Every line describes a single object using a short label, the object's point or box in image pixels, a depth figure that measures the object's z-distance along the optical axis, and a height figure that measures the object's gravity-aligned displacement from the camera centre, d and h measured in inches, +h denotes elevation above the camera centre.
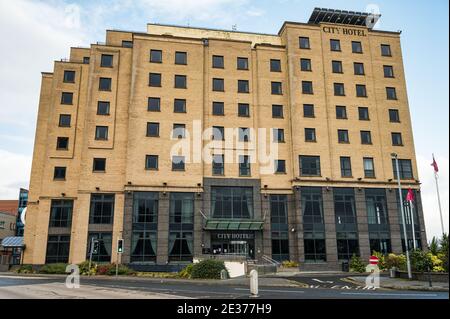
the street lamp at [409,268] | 1124.3 -55.9
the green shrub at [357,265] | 1508.4 -59.8
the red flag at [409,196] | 1241.6 +171.1
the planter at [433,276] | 1018.8 -73.8
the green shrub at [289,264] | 1517.0 -53.6
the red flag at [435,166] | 1204.4 +259.1
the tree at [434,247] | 1186.6 +6.4
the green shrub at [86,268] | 1336.1 -56.5
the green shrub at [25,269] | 1456.7 -62.4
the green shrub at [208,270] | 1178.0 -57.6
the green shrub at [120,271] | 1327.5 -65.9
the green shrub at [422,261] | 1047.6 -32.6
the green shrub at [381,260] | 1476.5 -40.9
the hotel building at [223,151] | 1562.5 +435.8
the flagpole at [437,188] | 1139.2 +193.8
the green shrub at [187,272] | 1248.6 -68.2
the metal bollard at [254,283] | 602.2 -50.4
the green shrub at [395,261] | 1384.4 -42.3
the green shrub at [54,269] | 1390.3 -59.5
